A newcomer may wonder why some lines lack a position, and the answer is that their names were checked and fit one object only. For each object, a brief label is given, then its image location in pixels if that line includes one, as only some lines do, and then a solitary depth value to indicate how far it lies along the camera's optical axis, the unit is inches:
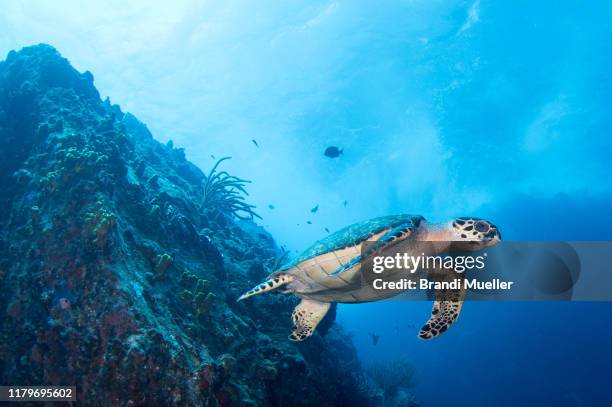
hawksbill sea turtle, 174.9
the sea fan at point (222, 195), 423.2
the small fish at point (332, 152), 477.4
